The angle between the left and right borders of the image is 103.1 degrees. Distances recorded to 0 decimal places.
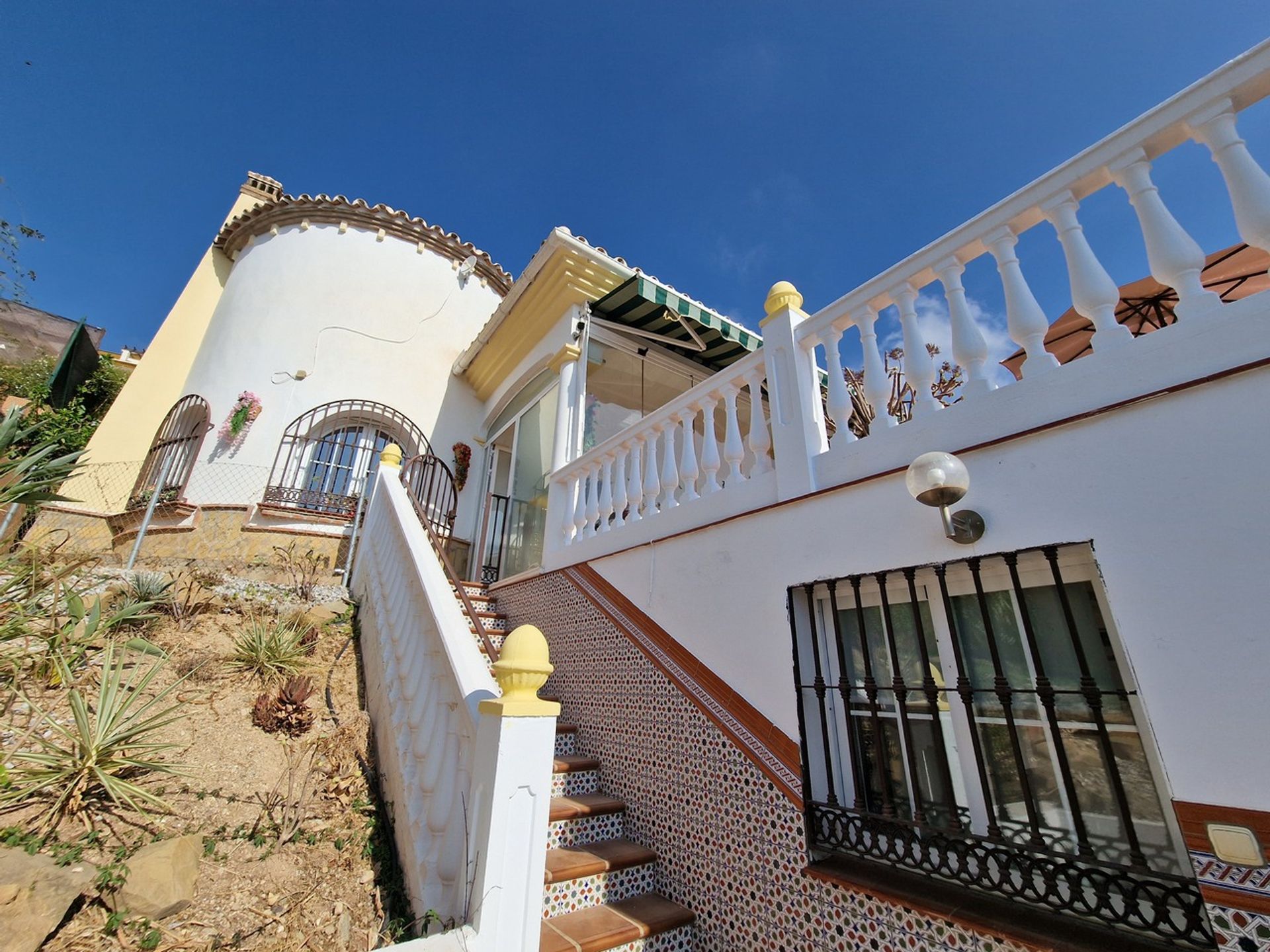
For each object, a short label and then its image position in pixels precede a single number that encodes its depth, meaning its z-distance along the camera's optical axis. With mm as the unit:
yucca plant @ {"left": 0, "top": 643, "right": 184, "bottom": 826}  2373
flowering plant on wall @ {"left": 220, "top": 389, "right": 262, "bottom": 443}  7676
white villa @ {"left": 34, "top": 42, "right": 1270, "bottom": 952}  1563
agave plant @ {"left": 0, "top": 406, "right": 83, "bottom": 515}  3381
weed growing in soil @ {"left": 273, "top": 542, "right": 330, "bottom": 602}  6181
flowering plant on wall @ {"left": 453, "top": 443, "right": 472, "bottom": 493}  8594
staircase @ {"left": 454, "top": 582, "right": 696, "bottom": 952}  2326
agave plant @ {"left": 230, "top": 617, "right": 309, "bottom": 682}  3893
